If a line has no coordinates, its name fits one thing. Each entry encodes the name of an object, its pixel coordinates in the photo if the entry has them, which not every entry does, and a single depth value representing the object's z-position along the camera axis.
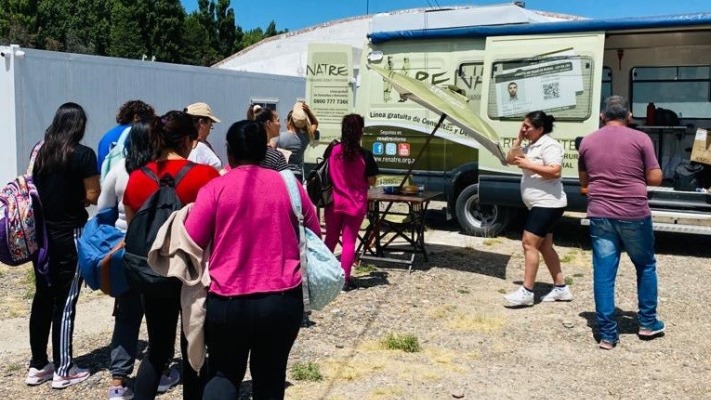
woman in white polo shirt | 5.59
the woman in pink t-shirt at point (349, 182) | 5.89
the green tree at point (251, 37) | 47.20
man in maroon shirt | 4.80
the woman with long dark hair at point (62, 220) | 4.00
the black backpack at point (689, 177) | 8.30
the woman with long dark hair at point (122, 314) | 3.66
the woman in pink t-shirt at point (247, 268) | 2.74
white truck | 7.98
